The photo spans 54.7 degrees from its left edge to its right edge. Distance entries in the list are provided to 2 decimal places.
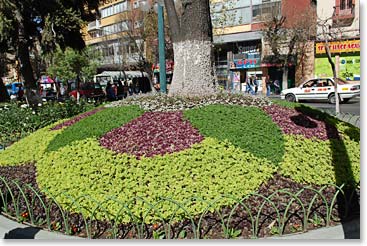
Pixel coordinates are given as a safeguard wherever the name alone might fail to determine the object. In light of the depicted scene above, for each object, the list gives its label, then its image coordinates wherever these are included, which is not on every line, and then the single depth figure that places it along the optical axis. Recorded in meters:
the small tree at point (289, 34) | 25.34
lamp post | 8.56
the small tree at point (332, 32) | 23.58
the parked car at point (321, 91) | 17.56
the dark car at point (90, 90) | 27.96
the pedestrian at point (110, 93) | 23.68
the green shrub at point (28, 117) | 8.73
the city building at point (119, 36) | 31.14
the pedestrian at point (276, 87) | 28.20
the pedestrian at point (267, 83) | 27.80
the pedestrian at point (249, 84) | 27.27
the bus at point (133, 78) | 35.72
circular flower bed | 3.62
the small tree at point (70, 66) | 33.91
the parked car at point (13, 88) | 39.81
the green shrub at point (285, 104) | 6.22
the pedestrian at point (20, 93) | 25.83
